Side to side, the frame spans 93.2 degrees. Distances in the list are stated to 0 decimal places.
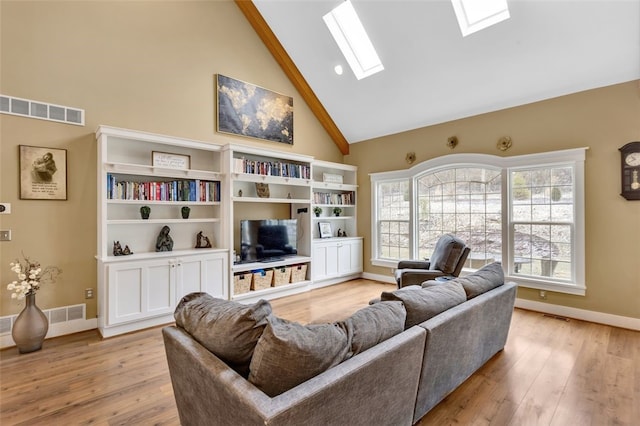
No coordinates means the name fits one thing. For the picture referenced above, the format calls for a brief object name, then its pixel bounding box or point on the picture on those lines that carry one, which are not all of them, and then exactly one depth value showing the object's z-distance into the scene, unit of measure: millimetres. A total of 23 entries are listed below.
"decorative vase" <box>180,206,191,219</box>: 4102
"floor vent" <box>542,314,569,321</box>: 3740
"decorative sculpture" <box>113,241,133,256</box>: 3547
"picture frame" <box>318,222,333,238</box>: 5773
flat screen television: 4449
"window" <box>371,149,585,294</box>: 3900
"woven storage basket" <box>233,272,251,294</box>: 4273
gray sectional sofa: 1150
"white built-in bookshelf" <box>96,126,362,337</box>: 3383
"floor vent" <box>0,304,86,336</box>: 3079
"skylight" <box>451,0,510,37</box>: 3453
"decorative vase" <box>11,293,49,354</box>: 2852
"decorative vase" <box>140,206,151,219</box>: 3776
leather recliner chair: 3791
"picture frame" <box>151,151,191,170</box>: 3877
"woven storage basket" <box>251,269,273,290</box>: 4457
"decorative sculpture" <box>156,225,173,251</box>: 3891
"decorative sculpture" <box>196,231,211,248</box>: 4285
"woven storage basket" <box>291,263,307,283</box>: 4891
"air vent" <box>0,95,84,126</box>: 3051
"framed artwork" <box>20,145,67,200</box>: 3131
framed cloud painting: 4609
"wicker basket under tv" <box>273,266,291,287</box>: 4676
